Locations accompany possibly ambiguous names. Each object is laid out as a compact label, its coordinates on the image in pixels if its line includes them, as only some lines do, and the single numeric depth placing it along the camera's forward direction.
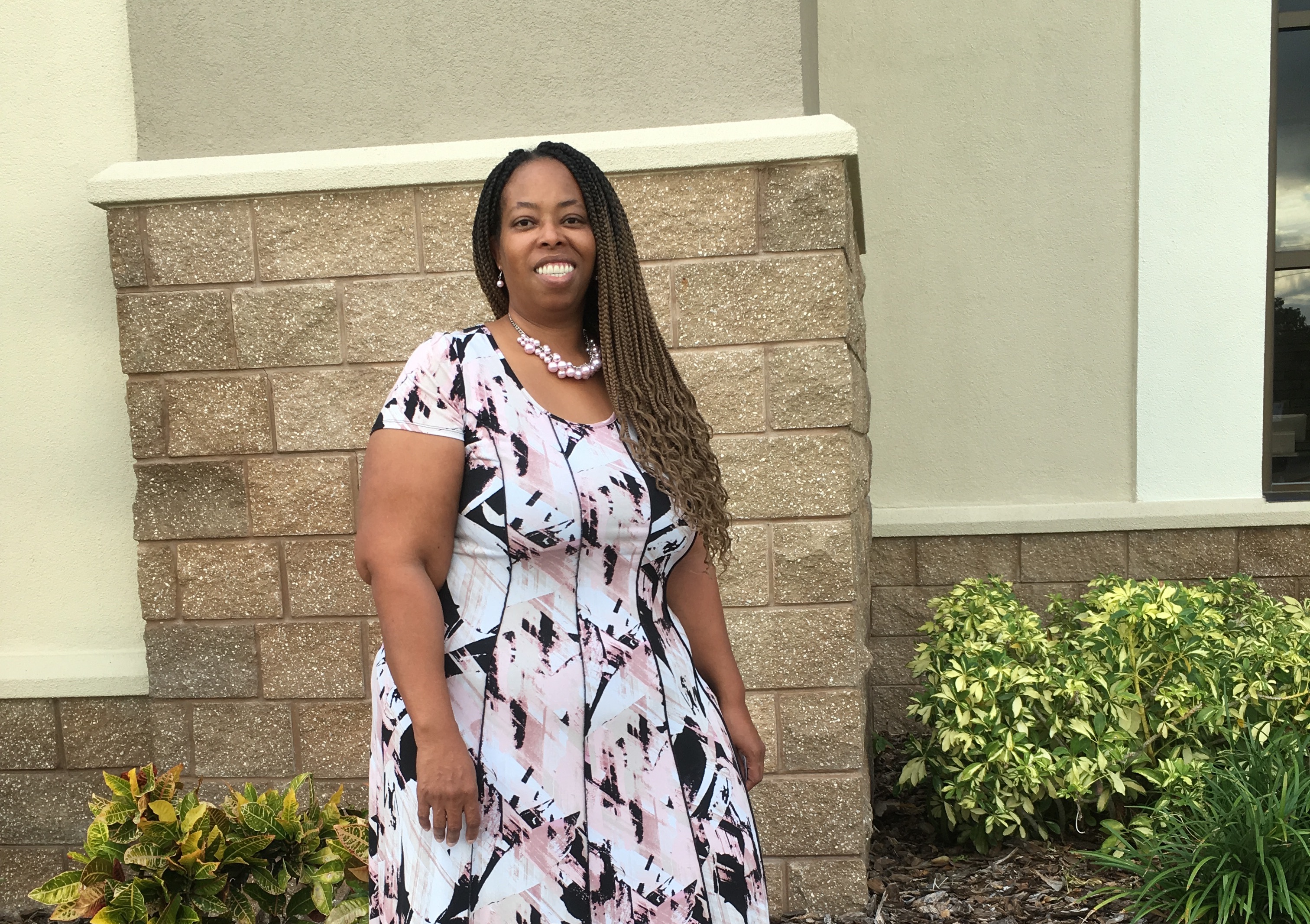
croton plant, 2.38
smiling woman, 1.66
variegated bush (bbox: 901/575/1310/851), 3.59
